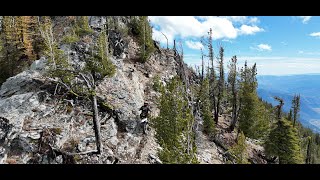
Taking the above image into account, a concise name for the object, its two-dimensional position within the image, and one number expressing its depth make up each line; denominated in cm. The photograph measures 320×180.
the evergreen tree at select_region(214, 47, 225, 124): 1629
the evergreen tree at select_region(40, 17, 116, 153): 1098
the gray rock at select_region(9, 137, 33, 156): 719
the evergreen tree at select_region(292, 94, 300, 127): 1848
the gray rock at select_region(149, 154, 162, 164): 859
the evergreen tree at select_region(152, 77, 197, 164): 766
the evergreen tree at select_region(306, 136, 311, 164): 1880
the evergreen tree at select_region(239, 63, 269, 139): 1412
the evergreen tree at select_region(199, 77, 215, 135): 1409
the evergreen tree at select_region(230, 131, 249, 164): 900
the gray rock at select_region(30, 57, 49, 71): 1200
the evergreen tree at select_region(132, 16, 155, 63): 1881
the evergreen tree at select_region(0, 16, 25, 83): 1485
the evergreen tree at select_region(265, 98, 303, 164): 1142
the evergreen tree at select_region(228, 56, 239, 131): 1564
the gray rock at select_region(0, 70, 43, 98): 1052
